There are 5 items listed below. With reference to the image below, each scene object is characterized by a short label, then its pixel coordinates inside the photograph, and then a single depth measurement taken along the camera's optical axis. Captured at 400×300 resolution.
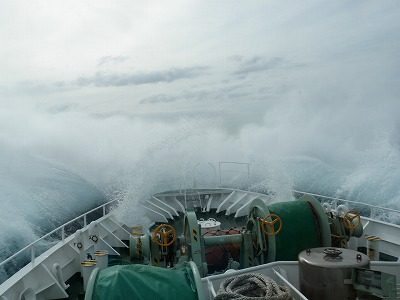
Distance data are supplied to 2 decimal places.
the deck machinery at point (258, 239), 6.07
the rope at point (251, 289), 3.56
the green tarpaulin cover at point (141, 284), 3.32
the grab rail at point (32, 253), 6.04
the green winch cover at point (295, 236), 6.19
